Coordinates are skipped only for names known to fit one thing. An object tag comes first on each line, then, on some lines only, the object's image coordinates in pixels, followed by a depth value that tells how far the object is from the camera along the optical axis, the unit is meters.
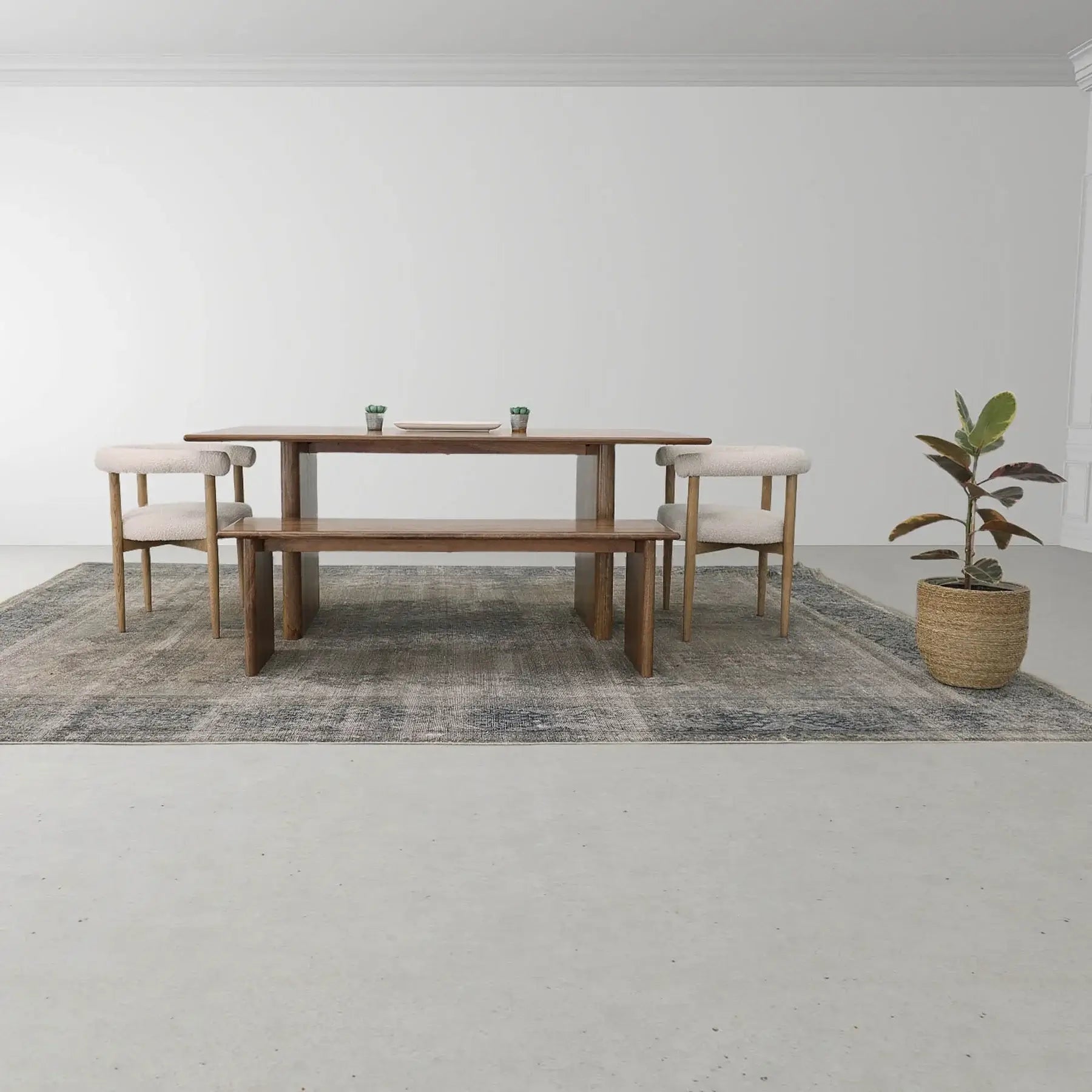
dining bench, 3.48
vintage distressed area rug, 3.00
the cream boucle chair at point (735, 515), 4.04
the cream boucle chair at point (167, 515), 4.03
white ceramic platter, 3.97
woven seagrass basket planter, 3.30
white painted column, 6.59
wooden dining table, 3.84
